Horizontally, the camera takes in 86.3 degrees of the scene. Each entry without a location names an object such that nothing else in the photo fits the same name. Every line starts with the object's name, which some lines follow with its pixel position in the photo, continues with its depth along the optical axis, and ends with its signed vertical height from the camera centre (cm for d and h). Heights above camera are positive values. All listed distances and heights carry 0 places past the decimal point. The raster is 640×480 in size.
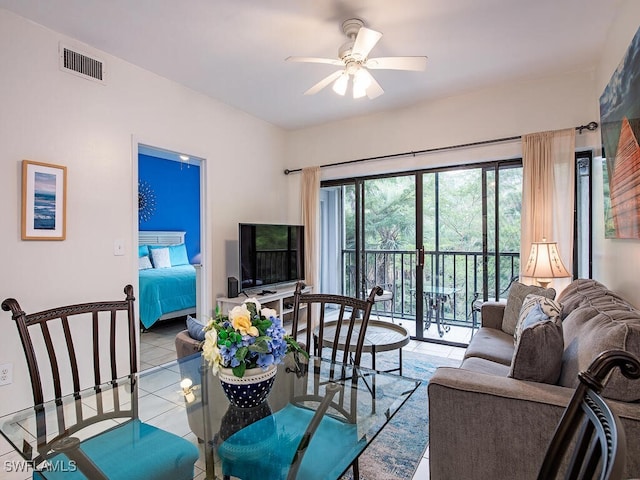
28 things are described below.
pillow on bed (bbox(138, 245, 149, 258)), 546 -18
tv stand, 362 -66
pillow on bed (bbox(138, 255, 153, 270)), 522 -36
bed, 429 -52
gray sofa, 121 -66
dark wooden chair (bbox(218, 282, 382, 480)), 107 -70
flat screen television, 380 -18
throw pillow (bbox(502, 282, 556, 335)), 266 -48
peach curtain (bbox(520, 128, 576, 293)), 308 +46
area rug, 180 -124
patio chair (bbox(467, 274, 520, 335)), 351 -67
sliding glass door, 363 -1
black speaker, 368 -52
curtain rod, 299 +98
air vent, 250 +134
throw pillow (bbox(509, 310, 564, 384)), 143 -49
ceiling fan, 220 +120
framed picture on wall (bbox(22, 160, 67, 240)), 229 +27
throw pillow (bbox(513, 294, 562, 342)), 170 -37
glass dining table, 109 -69
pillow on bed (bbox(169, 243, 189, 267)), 583 -27
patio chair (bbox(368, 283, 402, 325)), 431 -73
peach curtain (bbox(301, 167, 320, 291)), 452 +24
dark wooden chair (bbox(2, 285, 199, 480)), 111 -71
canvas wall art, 176 +55
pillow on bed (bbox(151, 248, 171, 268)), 549 -30
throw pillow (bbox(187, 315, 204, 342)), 197 -53
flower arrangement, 126 -39
